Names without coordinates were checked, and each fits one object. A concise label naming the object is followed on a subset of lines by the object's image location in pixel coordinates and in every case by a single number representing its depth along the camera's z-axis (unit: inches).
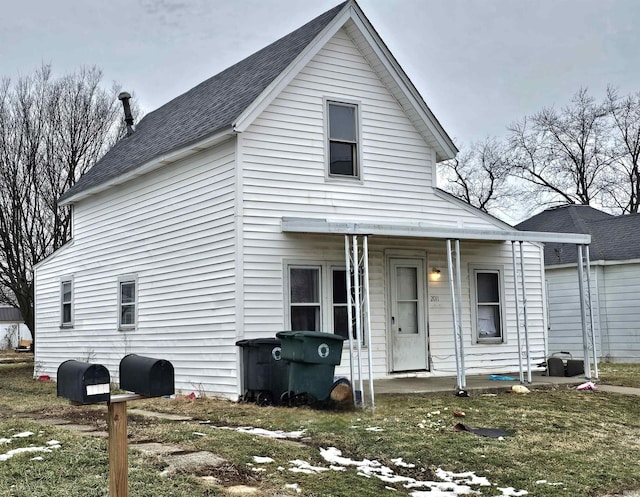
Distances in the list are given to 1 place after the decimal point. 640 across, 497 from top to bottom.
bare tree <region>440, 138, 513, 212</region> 1664.6
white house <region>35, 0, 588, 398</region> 479.2
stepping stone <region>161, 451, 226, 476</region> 241.1
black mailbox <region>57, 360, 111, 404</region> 162.2
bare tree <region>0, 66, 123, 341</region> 934.4
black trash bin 436.5
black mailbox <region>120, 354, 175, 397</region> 169.0
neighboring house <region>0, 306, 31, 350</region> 2027.3
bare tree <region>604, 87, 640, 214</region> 1467.8
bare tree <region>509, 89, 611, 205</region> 1523.1
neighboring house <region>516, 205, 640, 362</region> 831.1
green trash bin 399.5
